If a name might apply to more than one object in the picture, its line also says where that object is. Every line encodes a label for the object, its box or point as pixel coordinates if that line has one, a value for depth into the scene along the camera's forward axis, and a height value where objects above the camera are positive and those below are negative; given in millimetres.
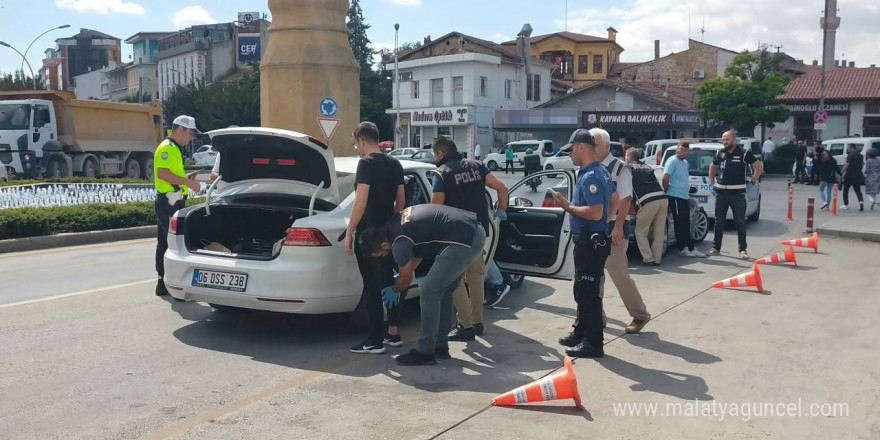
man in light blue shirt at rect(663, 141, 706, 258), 12023 -799
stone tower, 18953 +1871
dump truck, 25109 +365
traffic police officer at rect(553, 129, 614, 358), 6203 -683
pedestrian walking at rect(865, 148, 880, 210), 20516 -728
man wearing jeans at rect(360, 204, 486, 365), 5770 -734
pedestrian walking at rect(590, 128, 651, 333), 7035 -1003
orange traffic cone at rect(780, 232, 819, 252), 12508 -1468
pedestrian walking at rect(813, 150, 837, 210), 20047 -641
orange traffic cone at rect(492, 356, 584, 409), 5082 -1545
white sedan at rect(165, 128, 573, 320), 6414 -771
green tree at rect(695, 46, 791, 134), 41428 +2526
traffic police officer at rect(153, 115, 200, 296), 8188 -322
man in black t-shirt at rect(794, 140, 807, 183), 32688 -636
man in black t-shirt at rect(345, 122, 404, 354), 6215 -453
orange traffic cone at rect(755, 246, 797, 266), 11102 -1512
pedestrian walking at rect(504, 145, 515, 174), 43906 -688
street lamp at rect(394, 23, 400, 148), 53297 +4137
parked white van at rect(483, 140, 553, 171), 43812 -258
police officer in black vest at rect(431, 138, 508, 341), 6723 -418
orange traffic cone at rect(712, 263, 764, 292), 9164 -1525
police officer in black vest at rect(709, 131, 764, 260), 11352 -458
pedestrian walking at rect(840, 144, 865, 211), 19766 -577
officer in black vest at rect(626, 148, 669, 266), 11016 -855
